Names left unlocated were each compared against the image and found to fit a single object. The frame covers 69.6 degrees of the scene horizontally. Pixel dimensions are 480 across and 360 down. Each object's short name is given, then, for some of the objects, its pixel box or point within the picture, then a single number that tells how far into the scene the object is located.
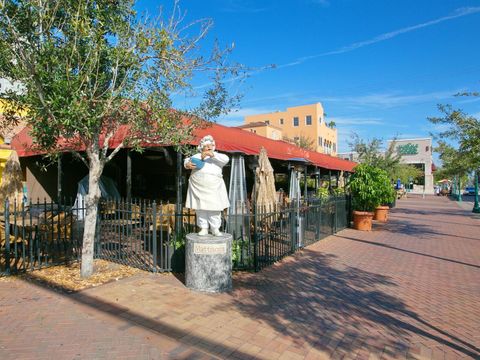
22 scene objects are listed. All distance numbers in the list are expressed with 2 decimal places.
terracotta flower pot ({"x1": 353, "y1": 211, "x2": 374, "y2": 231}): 11.72
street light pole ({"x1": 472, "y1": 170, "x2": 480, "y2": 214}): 20.23
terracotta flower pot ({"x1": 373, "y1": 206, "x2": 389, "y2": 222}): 14.74
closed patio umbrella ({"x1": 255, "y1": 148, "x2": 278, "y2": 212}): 8.72
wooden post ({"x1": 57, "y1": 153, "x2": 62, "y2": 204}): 10.37
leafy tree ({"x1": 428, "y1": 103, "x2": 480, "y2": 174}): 11.60
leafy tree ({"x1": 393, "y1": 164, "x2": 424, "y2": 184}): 25.55
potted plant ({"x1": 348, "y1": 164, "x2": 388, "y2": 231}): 11.52
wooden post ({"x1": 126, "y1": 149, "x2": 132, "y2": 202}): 8.77
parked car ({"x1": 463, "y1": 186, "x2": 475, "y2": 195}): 53.44
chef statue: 5.21
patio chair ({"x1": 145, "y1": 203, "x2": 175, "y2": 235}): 6.12
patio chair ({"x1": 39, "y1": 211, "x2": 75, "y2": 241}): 6.80
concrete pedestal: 5.03
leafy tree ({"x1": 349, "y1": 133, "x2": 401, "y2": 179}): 19.70
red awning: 8.87
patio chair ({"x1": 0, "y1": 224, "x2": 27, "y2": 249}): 6.21
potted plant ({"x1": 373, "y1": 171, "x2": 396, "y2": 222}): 11.54
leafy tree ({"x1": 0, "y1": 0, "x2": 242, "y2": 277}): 4.42
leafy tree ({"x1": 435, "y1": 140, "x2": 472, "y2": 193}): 14.66
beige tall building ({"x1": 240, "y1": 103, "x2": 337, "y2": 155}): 58.34
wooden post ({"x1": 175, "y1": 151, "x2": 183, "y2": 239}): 6.09
